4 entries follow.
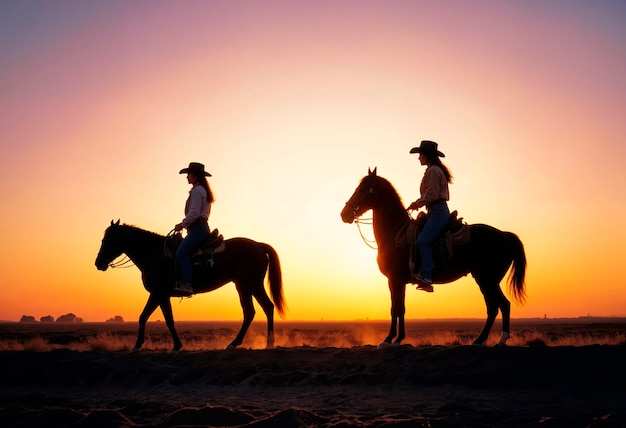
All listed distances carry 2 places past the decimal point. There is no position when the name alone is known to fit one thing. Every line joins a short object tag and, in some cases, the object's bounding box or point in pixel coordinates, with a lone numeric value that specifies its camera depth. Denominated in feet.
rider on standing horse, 39.75
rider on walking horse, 47.09
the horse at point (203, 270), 48.29
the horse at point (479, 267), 40.65
